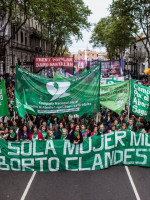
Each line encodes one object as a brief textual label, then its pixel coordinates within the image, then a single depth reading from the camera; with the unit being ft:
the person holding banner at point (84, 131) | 33.96
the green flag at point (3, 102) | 33.37
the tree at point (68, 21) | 115.44
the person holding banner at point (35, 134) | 32.63
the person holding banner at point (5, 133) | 31.94
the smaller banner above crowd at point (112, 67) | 75.15
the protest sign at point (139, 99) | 35.68
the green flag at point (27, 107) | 33.65
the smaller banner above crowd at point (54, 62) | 52.01
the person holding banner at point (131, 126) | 34.46
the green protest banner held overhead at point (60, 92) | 33.83
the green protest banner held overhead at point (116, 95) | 36.45
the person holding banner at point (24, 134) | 32.88
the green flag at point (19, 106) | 32.34
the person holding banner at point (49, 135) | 32.06
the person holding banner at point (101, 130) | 32.99
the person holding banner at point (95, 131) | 33.27
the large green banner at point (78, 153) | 29.07
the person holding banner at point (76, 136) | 29.93
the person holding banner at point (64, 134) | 32.19
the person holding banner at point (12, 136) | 31.76
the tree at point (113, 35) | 99.52
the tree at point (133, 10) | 87.20
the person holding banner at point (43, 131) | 33.30
